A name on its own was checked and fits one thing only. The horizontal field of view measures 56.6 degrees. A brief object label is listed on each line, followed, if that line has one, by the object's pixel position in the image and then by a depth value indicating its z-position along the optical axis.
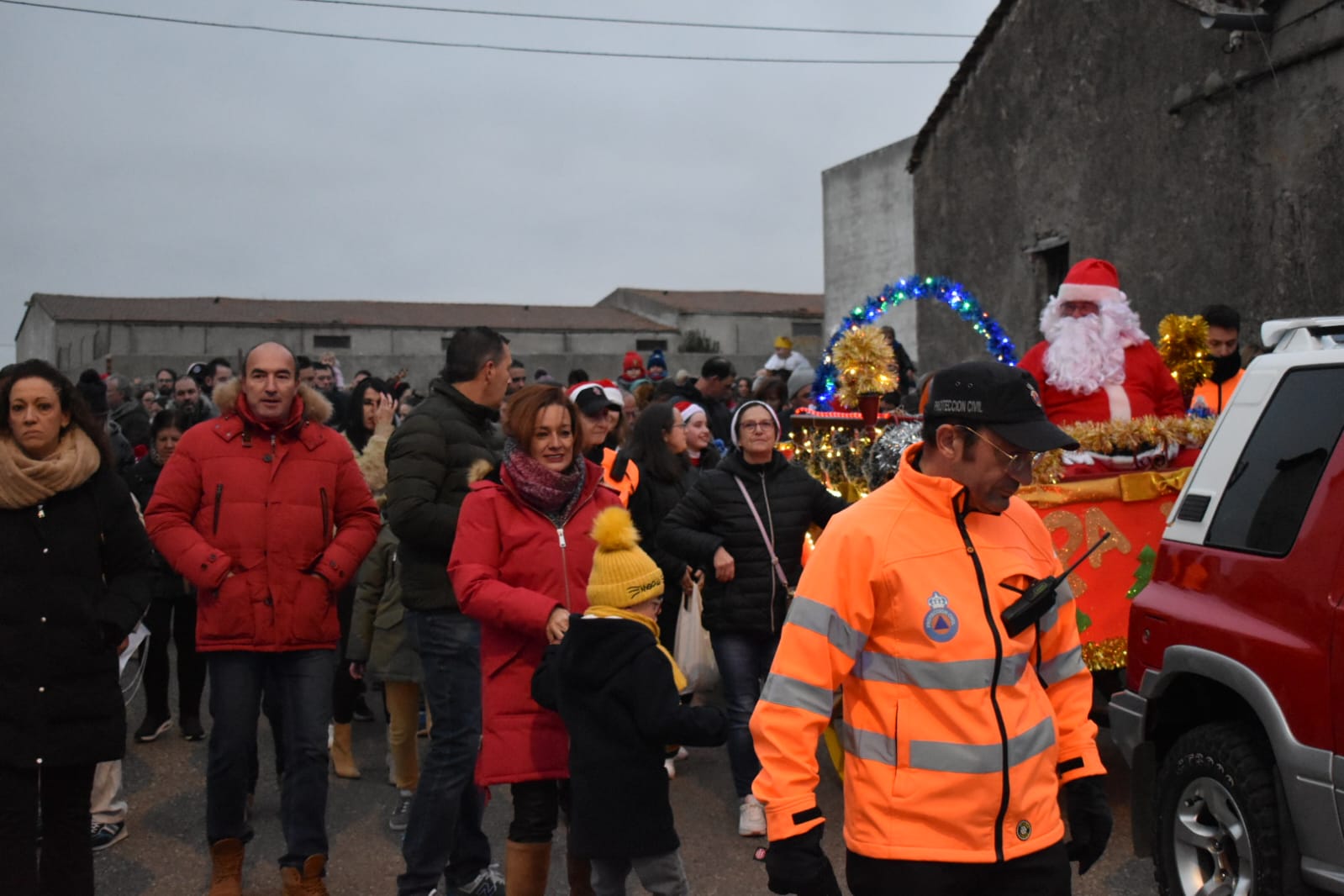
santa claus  6.95
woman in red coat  4.36
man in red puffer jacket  4.92
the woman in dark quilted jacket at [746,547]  6.11
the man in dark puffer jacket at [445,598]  4.81
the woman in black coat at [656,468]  7.23
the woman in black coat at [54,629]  4.33
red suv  3.72
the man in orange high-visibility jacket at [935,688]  2.75
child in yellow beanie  3.91
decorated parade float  6.23
